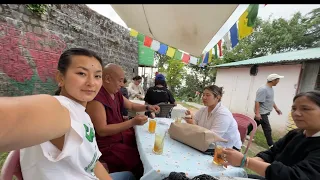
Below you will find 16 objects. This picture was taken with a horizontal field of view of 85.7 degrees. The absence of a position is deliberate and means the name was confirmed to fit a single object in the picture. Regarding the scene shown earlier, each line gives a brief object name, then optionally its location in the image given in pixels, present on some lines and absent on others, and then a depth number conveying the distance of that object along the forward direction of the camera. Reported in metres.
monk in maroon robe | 1.68
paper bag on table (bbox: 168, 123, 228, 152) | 1.53
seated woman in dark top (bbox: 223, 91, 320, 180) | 1.08
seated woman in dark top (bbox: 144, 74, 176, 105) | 4.06
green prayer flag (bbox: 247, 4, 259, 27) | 1.29
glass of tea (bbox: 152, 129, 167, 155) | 1.46
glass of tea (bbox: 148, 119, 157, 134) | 2.04
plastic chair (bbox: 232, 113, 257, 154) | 2.58
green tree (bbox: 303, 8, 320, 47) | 16.92
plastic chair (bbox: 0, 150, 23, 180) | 0.91
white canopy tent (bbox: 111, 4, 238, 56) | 1.50
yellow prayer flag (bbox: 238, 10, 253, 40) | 1.73
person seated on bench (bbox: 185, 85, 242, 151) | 1.97
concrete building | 5.90
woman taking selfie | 0.33
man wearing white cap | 3.95
